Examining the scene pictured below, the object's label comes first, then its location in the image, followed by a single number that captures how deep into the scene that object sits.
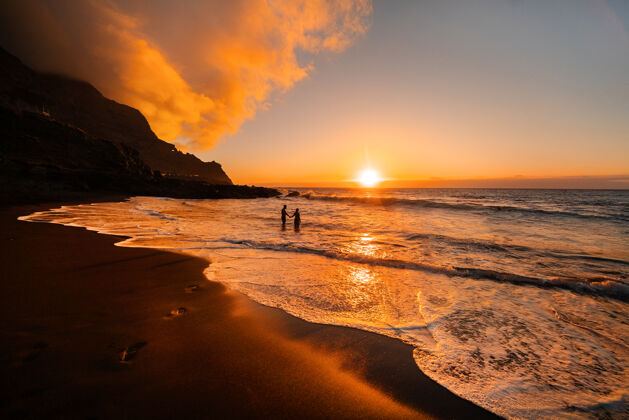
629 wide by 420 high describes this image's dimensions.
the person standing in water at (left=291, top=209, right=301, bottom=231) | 14.73
